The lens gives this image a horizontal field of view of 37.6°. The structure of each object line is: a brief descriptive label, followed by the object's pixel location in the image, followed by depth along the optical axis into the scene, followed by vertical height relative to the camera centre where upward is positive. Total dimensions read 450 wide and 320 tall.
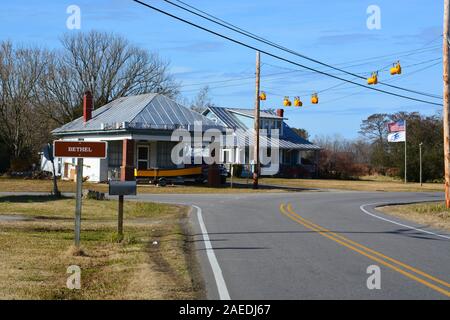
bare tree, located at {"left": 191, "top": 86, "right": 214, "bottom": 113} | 81.56 +7.71
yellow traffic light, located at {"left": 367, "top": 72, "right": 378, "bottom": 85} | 29.75 +4.12
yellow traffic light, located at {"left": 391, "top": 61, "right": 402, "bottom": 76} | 27.78 +4.29
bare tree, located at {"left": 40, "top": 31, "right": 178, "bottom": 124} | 58.19 +7.88
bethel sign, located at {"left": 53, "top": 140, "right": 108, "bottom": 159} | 13.16 +0.36
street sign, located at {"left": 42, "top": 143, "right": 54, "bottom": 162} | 25.62 +0.56
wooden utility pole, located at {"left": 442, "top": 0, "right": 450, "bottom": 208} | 25.12 +3.38
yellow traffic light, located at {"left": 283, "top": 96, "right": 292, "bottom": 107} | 40.94 +4.19
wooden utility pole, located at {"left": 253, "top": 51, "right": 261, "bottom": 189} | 40.44 +3.30
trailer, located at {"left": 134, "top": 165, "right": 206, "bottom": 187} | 40.69 -0.43
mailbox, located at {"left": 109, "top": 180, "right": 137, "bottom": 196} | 14.80 -0.46
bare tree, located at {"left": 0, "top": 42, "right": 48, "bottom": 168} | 53.59 +4.90
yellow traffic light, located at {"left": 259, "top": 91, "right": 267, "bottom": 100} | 41.38 +4.60
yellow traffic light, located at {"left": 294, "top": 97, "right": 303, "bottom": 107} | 40.41 +4.15
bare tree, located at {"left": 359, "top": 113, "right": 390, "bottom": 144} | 102.25 +7.13
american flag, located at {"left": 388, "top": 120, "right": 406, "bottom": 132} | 60.88 +4.21
